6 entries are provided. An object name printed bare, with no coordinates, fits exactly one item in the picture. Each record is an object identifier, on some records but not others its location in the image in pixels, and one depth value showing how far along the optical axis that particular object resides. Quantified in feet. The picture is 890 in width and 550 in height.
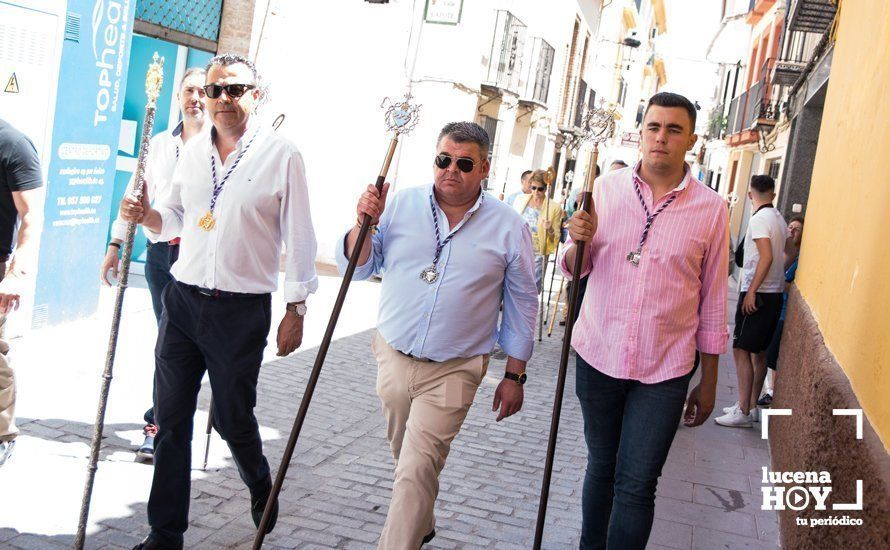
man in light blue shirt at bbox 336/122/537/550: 13.74
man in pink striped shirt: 13.26
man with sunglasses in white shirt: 14.06
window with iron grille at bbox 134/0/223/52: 38.14
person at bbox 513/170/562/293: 37.86
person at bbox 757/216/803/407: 27.61
